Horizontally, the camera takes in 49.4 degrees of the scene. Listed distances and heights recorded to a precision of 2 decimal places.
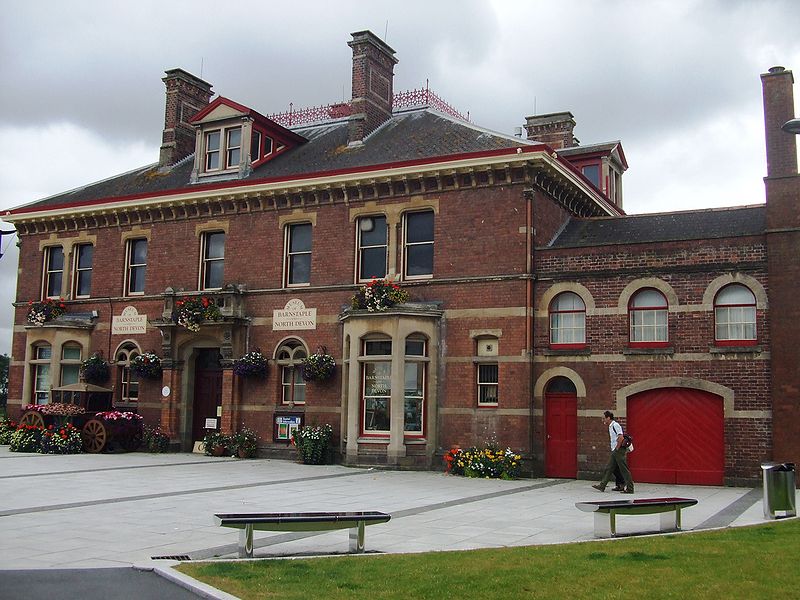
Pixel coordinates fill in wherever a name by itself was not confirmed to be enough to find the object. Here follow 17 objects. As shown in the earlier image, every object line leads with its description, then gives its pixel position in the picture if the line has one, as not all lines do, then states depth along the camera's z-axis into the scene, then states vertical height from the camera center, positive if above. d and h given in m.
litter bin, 13.38 -1.33
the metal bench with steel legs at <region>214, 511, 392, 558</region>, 9.75 -1.41
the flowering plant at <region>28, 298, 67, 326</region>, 29.70 +2.84
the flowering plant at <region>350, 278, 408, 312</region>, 23.16 +2.74
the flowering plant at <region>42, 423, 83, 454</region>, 25.75 -1.38
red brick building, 20.47 +2.90
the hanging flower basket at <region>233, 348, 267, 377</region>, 25.55 +0.92
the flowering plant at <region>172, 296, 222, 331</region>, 26.06 +2.51
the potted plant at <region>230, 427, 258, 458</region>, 25.46 -1.39
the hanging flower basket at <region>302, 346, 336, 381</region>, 24.44 +0.85
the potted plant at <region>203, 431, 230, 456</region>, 25.88 -1.41
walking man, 17.75 -1.19
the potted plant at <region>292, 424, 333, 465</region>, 23.84 -1.25
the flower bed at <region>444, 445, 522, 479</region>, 21.44 -1.57
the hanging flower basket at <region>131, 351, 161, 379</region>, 27.39 +0.95
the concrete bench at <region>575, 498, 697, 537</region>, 11.30 -1.44
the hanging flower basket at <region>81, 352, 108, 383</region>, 28.48 +0.80
